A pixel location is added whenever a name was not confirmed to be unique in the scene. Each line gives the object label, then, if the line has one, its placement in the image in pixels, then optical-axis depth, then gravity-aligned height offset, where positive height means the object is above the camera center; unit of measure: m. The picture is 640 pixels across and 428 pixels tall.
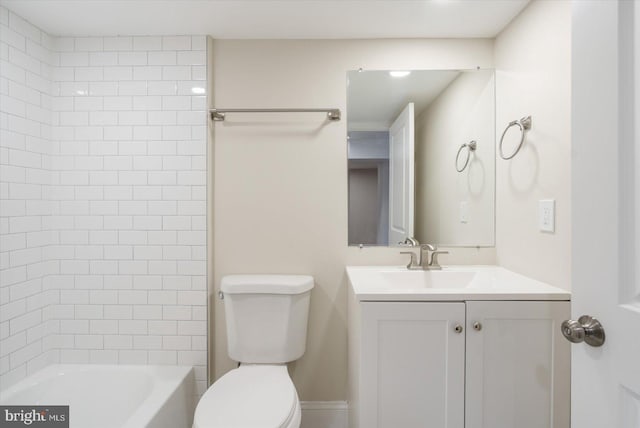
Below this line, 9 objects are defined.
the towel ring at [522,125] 1.60 +0.39
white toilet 1.77 -0.54
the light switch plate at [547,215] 1.44 -0.01
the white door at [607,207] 0.70 +0.01
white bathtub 1.73 -0.91
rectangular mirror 1.92 +0.31
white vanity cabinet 1.30 -0.55
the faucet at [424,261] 1.81 -0.25
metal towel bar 1.91 +0.54
